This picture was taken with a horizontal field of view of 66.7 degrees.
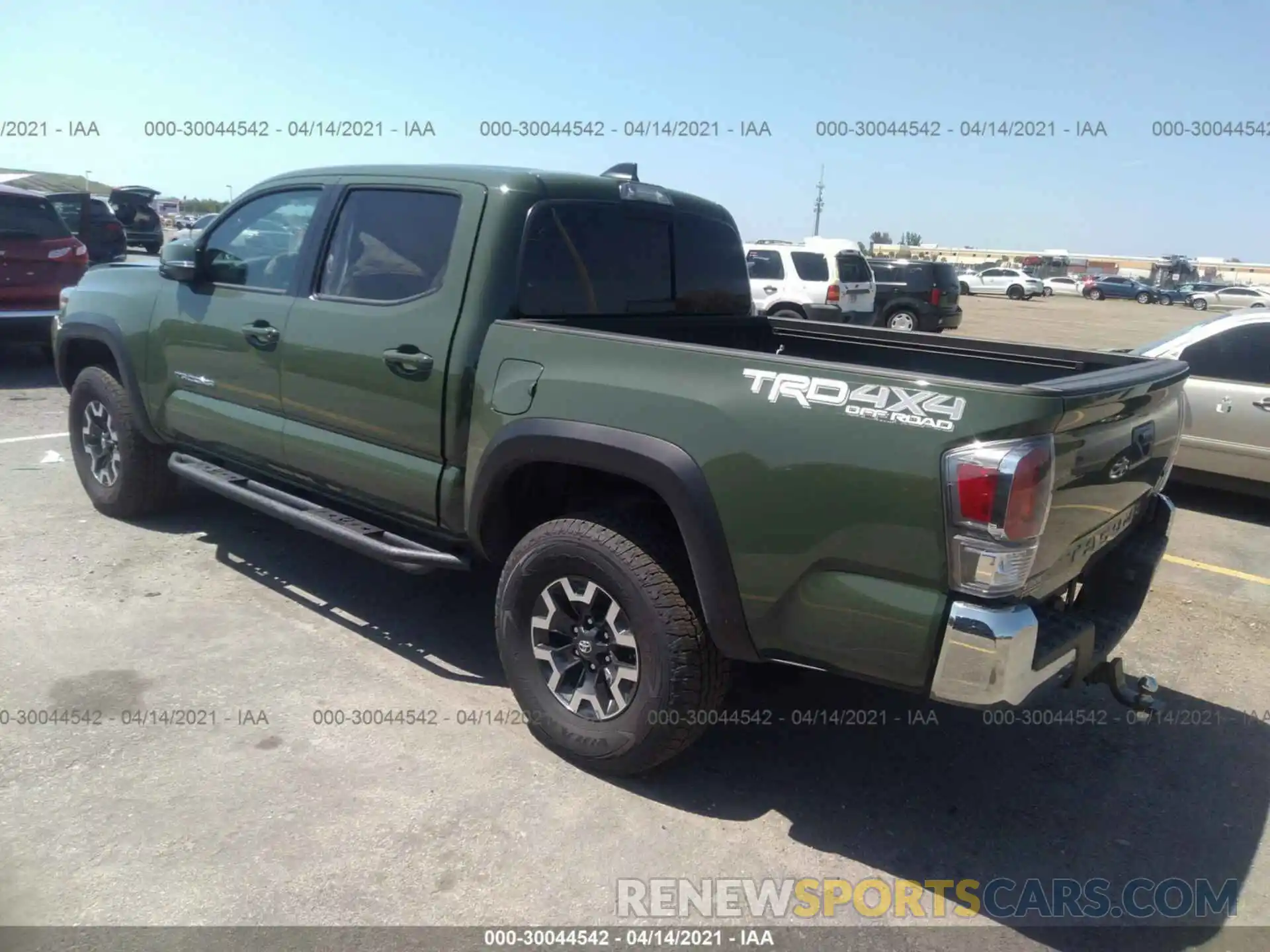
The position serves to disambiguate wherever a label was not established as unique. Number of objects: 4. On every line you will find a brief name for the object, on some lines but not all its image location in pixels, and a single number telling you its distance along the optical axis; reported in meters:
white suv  15.83
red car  9.60
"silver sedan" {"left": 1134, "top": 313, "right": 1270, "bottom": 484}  6.67
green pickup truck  2.55
